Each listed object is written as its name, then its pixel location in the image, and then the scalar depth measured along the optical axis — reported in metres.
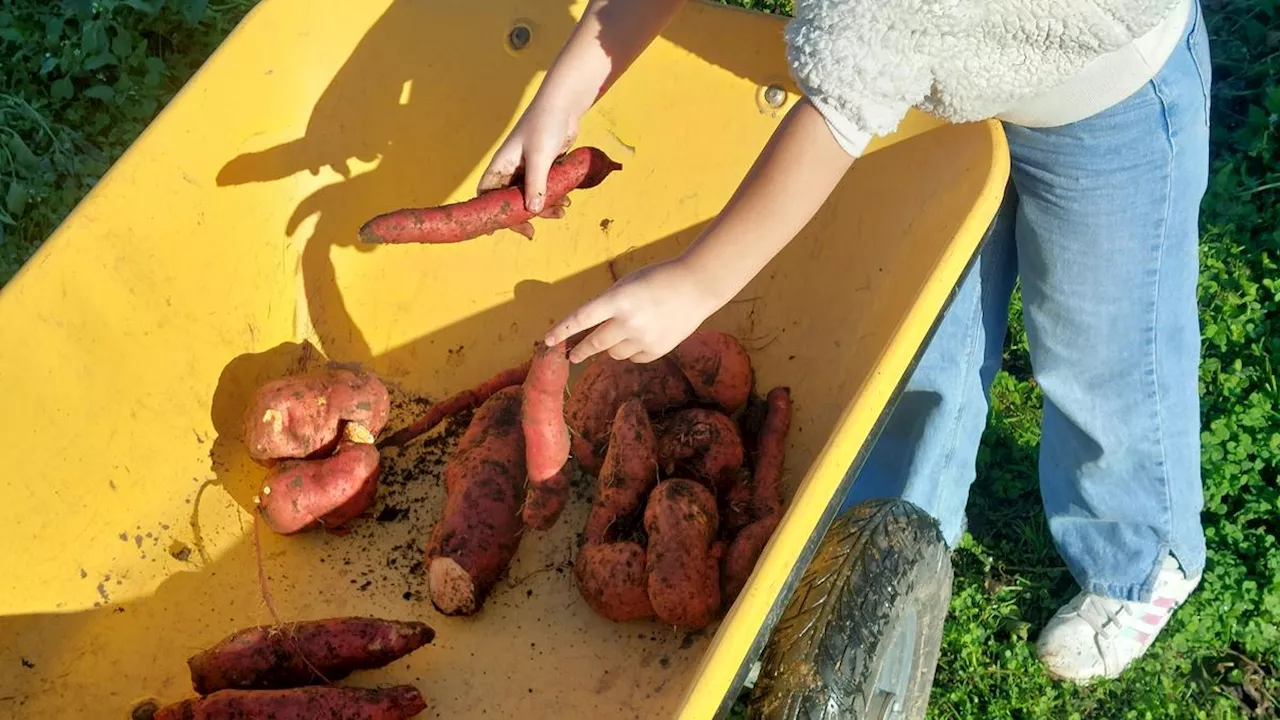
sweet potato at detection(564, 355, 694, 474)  1.99
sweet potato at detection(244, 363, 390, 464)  1.93
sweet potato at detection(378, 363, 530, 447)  2.06
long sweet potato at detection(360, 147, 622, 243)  1.70
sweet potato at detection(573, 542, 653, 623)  1.74
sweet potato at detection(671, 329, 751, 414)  1.94
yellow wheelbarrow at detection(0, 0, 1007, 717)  1.70
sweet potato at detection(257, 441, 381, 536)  1.89
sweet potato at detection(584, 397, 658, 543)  1.85
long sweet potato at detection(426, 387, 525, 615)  1.84
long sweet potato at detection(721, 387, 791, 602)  1.72
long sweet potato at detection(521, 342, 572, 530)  1.68
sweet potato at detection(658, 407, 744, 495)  1.88
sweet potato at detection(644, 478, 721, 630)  1.69
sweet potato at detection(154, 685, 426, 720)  1.60
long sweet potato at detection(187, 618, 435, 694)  1.69
